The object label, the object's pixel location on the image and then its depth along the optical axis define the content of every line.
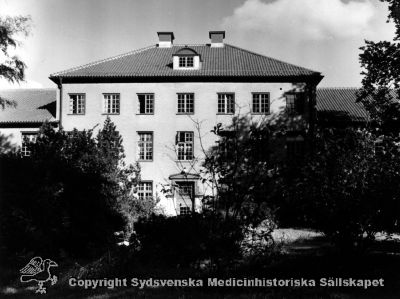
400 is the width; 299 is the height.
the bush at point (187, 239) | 7.48
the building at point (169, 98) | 28.19
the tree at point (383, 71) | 19.14
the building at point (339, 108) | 28.27
